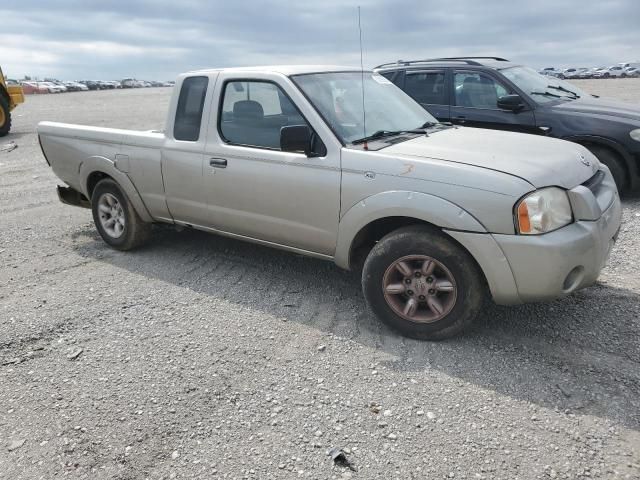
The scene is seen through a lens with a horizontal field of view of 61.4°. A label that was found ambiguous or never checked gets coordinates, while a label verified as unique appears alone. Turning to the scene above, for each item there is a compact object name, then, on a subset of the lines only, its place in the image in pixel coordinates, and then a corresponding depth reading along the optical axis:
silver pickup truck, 3.22
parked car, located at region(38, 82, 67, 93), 55.99
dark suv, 6.67
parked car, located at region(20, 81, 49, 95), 53.50
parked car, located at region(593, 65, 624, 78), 58.97
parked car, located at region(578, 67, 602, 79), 61.86
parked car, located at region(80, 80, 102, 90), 71.25
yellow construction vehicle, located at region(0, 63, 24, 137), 15.61
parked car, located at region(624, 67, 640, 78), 56.78
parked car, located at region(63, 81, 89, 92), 63.84
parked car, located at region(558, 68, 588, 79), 62.67
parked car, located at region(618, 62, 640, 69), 62.73
